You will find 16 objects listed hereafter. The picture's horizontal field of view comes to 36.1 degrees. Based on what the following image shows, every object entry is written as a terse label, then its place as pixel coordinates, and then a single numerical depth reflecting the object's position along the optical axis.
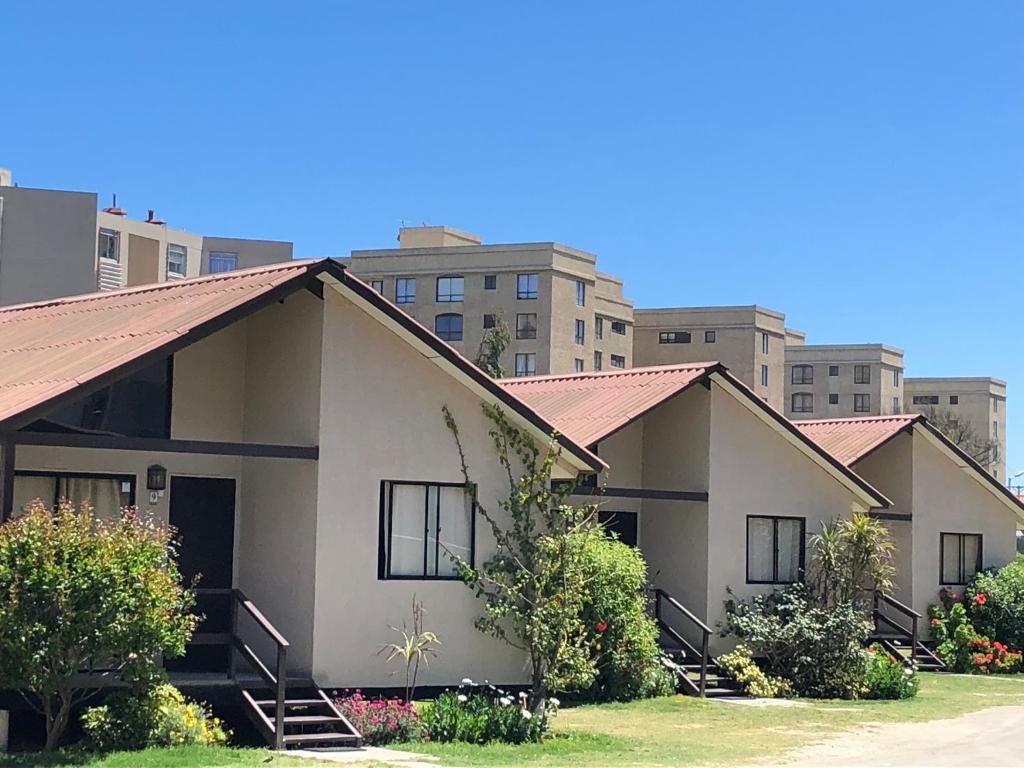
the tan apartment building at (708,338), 108.88
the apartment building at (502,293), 90.00
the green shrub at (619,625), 23.44
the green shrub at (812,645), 26.62
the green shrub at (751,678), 26.08
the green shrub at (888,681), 26.50
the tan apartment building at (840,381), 121.19
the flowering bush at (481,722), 19.02
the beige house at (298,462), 19.52
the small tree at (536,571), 20.34
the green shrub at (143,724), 16.41
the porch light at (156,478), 19.70
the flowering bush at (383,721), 18.70
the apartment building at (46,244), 57.22
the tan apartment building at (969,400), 136.12
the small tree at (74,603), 15.52
